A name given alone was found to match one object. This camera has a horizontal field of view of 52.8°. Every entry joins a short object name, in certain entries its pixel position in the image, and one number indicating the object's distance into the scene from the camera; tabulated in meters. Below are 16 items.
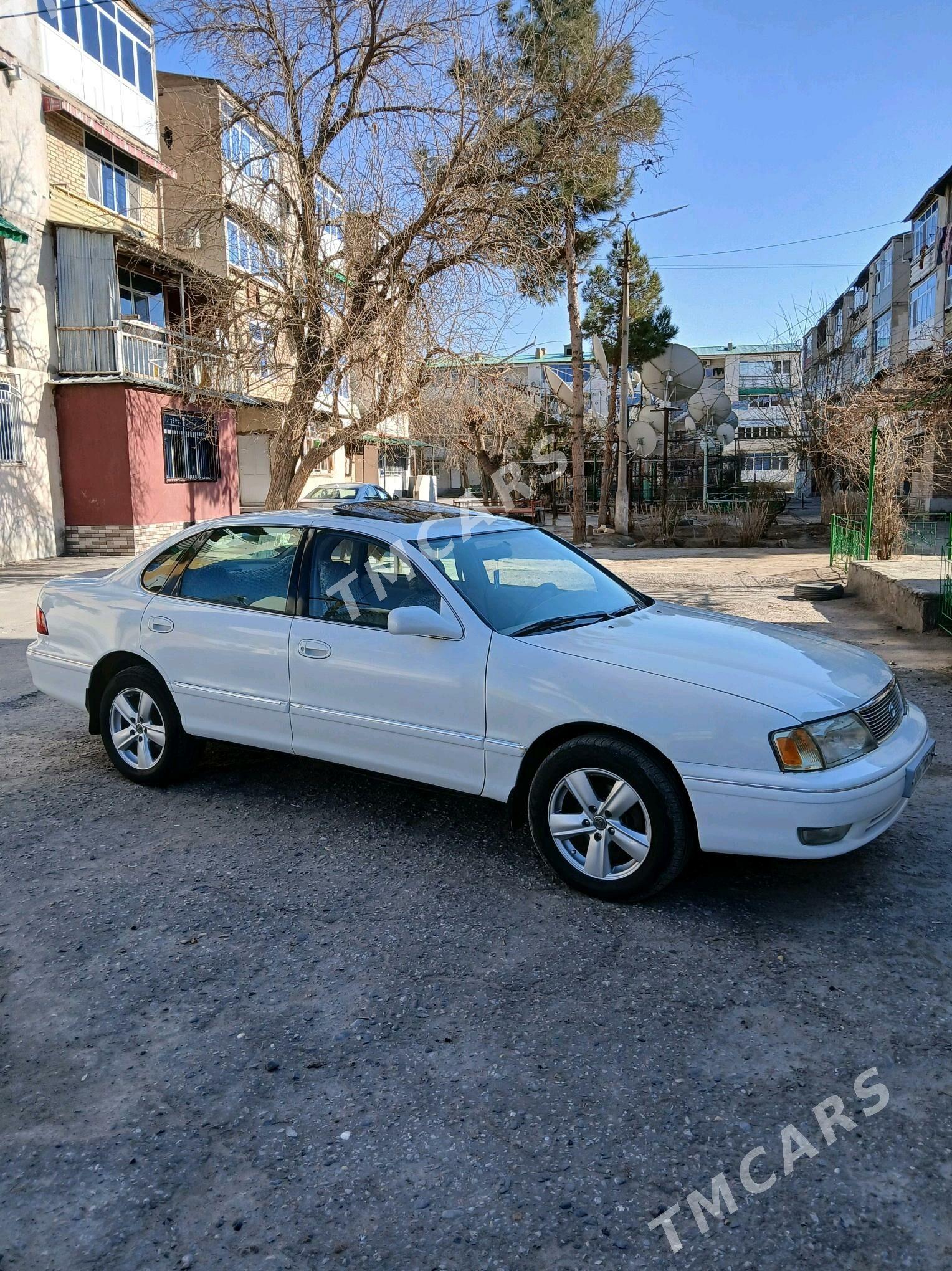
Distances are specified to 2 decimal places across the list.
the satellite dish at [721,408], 33.09
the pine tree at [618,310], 33.81
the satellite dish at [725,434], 35.03
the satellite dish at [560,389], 27.36
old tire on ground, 13.21
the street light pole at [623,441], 25.28
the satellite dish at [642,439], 28.94
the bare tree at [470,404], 16.92
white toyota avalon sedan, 3.52
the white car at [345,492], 25.93
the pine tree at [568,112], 16.59
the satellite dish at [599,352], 27.42
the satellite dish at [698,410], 32.41
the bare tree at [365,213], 15.85
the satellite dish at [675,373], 26.12
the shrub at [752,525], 22.98
